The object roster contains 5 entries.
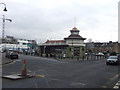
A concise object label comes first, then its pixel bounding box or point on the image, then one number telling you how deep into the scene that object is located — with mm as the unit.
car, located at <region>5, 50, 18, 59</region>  20756
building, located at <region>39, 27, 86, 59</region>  33998
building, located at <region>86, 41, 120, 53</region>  83658
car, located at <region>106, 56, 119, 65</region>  16728
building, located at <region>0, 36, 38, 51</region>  79722
